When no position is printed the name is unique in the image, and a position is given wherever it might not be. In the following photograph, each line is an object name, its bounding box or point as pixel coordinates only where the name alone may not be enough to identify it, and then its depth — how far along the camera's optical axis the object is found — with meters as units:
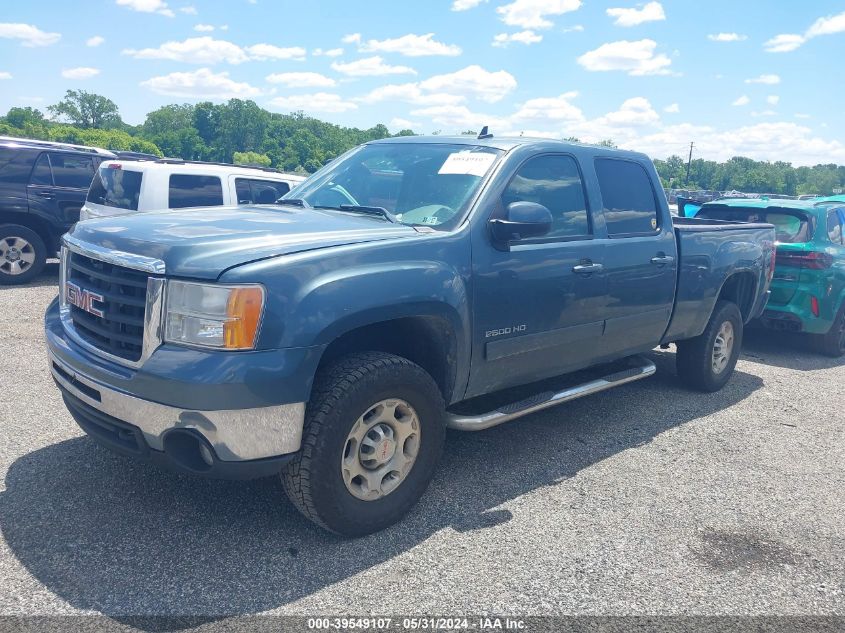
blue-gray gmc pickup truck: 2.87
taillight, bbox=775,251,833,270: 7.64
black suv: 9.50
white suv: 8.68
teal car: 7.68
